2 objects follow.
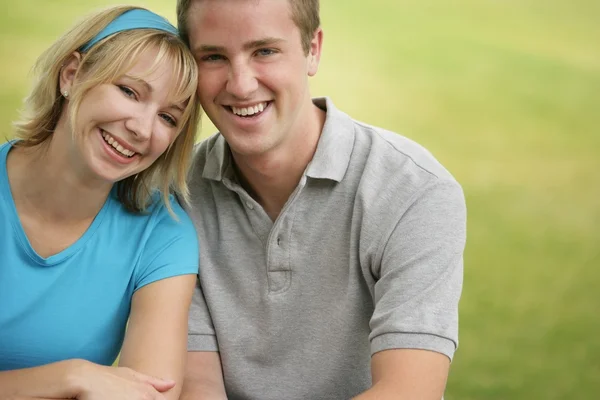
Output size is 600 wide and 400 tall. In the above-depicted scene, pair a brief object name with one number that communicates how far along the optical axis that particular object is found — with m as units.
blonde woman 2.07
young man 2.07
